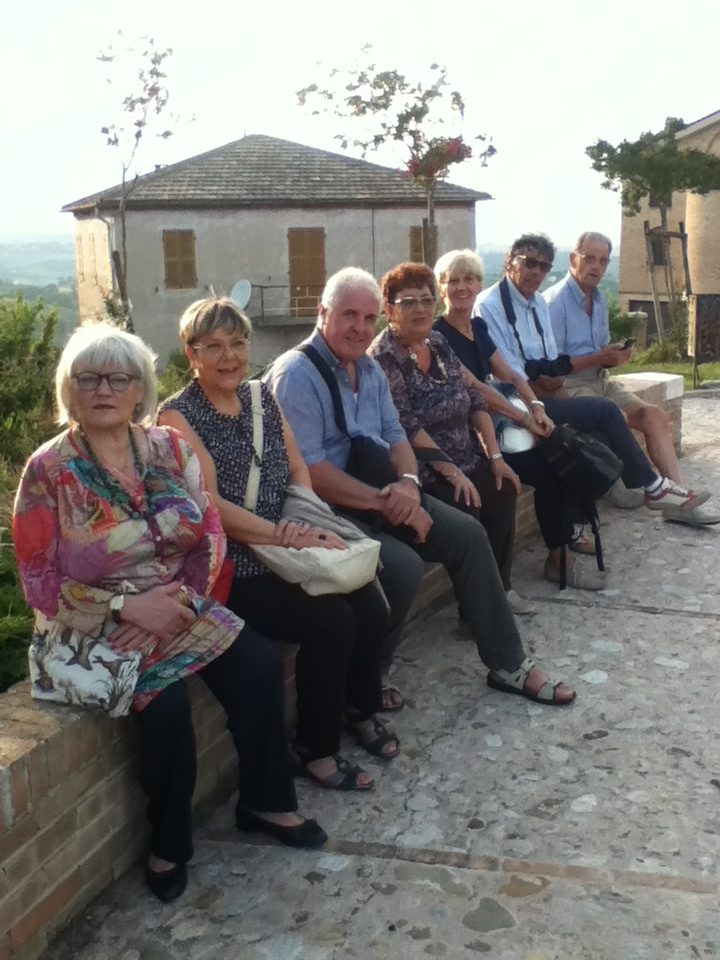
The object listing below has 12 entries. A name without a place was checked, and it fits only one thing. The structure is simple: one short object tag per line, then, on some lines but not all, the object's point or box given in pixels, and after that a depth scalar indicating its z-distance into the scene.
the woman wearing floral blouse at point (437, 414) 4.62
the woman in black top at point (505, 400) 5.26
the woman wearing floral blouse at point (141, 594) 2.85
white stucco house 29.89
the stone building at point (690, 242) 33.88
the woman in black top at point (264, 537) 3.44
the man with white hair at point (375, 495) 4.12
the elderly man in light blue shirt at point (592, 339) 6.46
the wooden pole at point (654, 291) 30.15
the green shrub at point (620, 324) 25.83
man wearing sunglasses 5.78
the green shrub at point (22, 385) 5.32
